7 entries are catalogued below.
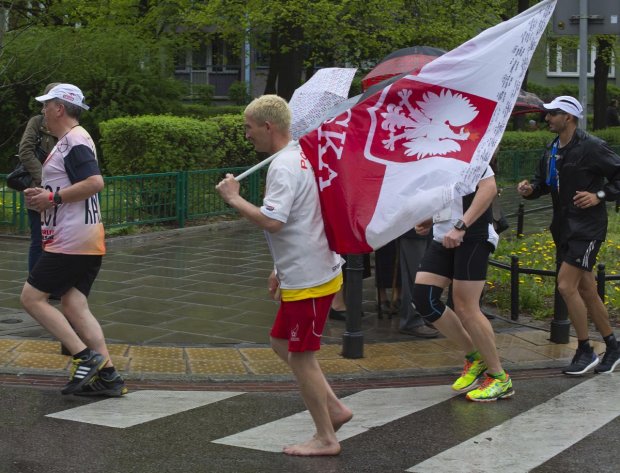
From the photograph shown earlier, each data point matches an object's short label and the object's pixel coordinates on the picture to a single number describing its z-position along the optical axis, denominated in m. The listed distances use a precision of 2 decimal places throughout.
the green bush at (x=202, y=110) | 21.91
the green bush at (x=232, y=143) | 16.31
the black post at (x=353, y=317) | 7.43
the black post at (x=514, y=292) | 8.80
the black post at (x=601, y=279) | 8.20
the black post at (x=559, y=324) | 7.91
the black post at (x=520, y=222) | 13.04
